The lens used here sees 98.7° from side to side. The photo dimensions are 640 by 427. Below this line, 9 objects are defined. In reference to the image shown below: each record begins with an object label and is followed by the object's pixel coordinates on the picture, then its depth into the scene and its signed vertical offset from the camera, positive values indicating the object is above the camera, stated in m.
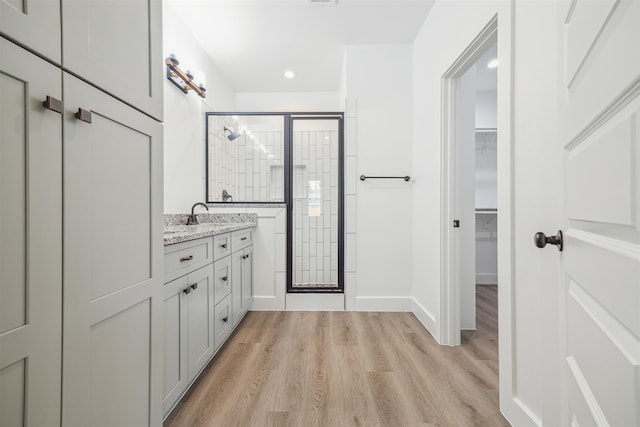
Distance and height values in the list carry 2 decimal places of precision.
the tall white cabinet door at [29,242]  0.52 -0.06
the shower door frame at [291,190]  2.81 +0.24
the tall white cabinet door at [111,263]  0.66 -0.14
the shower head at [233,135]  3.01 +0.86
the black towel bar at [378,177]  2.67 +0.35
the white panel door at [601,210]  0.42 +0.00
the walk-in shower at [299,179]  2.84 +0.36
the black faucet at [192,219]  2.45 -0.05
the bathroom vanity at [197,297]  1.26 -0.49
